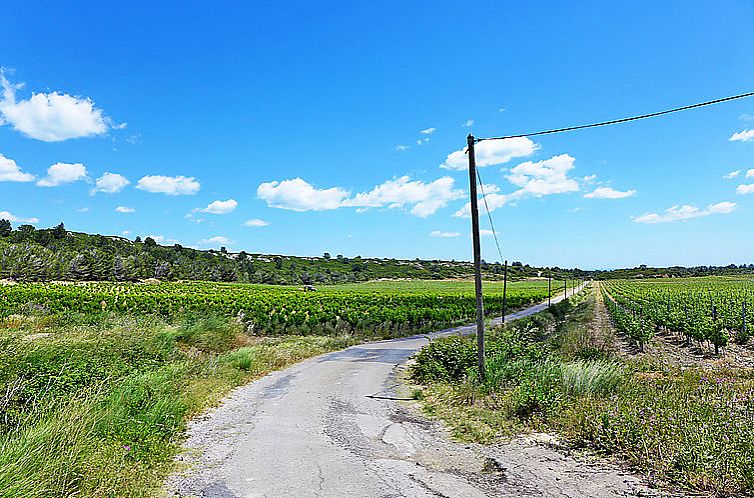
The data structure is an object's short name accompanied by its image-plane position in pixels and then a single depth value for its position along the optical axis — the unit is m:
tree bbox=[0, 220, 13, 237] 110.71
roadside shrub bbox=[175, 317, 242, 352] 17.27
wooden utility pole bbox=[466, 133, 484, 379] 11.62
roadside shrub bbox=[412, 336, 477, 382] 12.93
